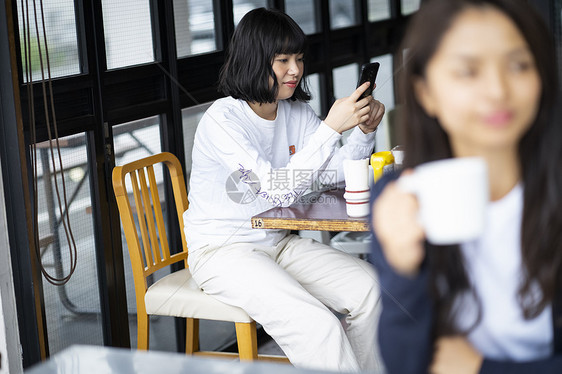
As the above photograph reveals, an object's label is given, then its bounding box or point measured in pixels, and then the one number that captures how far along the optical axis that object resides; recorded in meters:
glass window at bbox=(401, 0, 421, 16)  4.49
